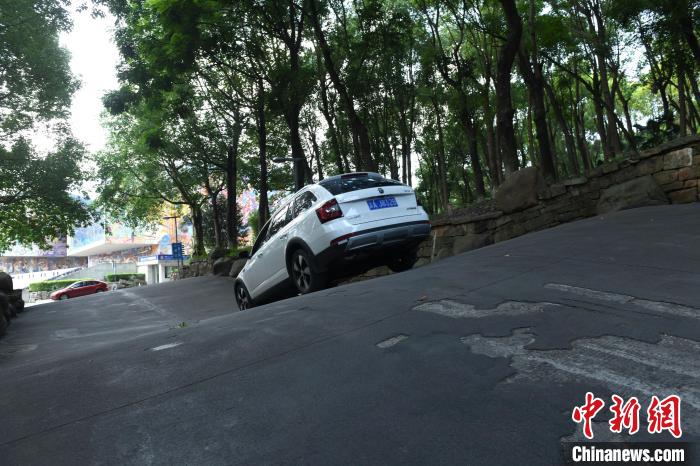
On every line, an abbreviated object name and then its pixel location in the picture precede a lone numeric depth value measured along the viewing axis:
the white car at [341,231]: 6.89
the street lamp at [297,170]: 16.95
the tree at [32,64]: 16.91
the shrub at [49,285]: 50.94
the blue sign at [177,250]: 35.88
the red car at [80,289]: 34.22
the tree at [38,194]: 21.14
